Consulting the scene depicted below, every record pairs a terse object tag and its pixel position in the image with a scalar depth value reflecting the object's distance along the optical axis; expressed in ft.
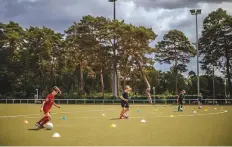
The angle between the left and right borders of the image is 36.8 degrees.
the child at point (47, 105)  42.80
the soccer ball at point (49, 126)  42.39
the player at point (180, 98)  88.17
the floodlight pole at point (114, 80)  172.62
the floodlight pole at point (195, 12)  156.46
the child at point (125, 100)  59.78
